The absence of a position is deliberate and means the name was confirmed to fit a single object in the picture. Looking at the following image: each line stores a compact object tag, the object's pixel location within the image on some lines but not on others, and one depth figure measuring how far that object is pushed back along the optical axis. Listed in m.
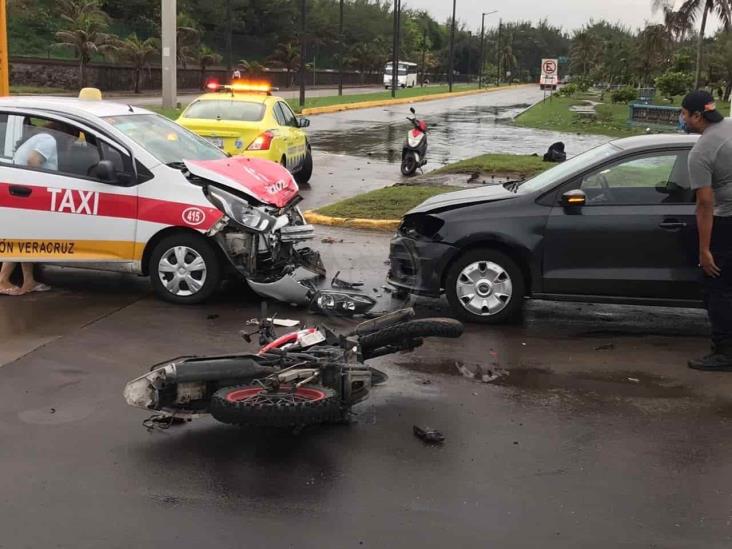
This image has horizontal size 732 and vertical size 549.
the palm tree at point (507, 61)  136.38
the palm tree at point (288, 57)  74.56
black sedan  6.85
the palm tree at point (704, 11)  32.28
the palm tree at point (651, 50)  50.84
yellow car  13.57
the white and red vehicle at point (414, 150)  17.30
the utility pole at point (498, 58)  121.90
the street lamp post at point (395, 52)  57.97
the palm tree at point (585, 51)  93.00
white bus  84.62
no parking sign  53.78
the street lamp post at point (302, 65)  40.44
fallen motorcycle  4.42
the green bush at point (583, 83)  75.75
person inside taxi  7.79
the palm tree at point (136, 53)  50.19
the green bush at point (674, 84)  42.34
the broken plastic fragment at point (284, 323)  5.64
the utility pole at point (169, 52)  29.59
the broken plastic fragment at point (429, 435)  4.87
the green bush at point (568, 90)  64.94
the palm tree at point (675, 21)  33.62
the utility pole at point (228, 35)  41.39
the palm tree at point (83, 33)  45.44
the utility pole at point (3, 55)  11.51
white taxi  7.53
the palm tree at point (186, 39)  58.06
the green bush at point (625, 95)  47.00
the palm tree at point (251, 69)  59.59
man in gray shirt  5.97
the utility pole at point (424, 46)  116.39
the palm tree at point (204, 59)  59.91
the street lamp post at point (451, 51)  81.03
